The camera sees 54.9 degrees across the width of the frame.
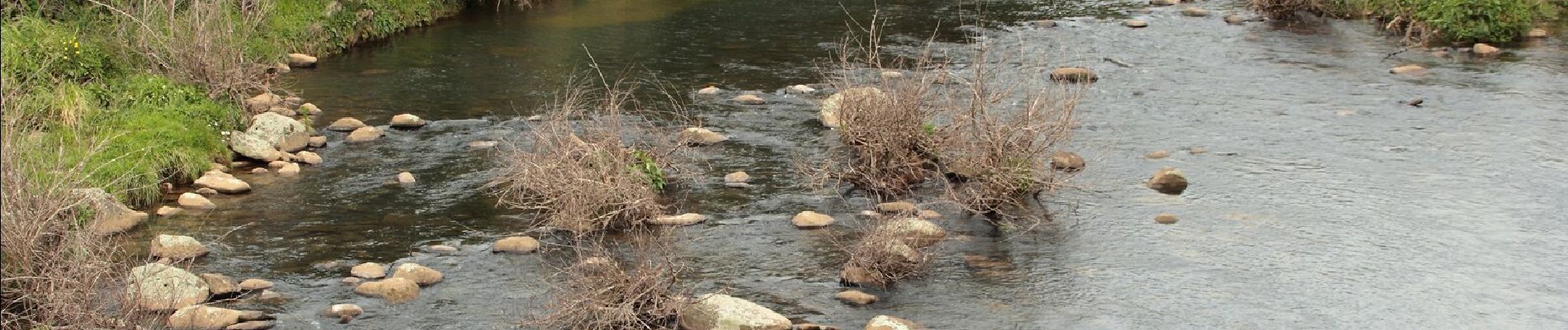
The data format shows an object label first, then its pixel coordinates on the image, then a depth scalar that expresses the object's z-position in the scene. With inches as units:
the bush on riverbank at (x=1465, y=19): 804.0
